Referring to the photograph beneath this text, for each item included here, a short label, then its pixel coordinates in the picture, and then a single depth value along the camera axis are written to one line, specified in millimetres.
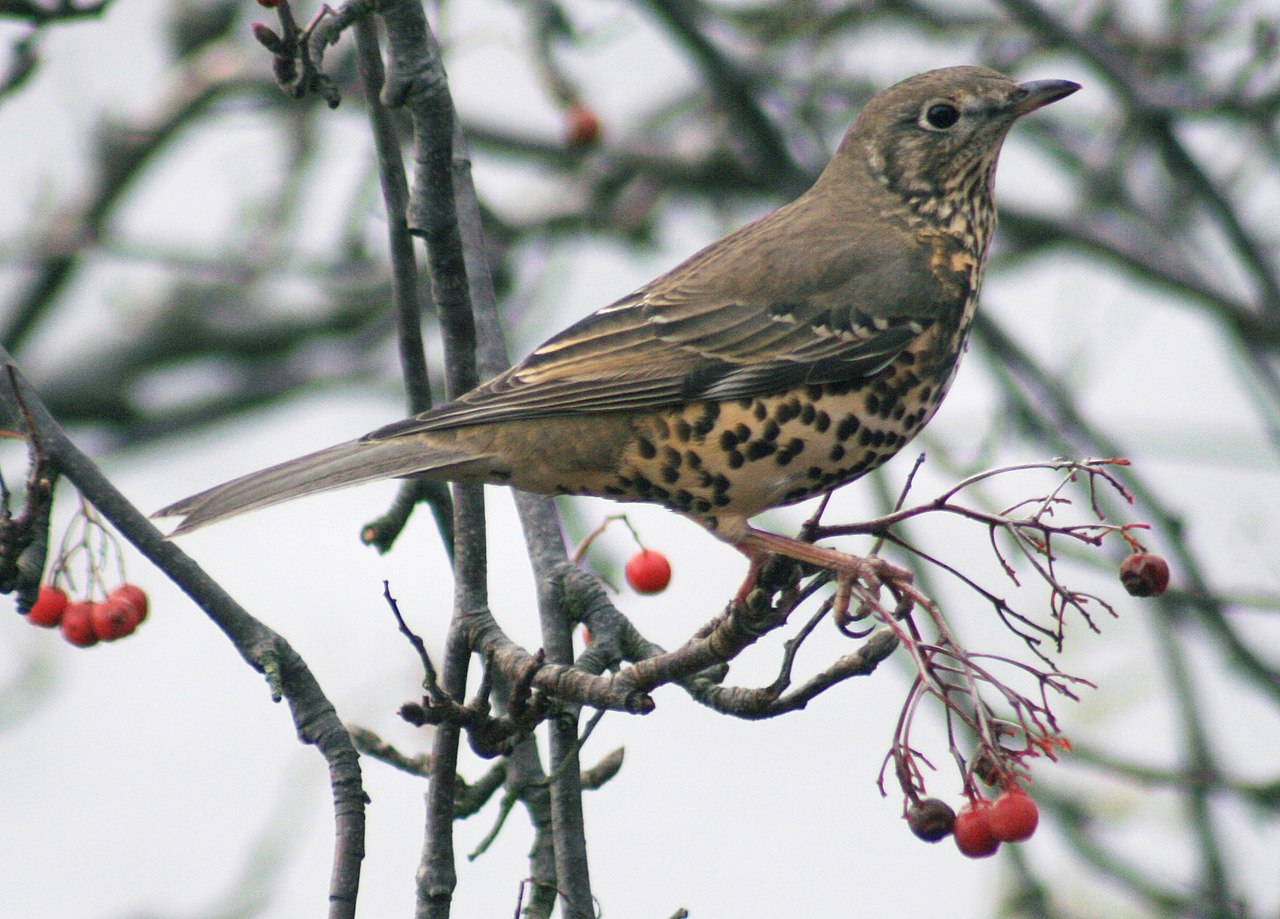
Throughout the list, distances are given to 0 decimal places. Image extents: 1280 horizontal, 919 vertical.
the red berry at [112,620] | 6816
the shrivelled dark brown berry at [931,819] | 5168
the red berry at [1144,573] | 5539
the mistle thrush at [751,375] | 7465
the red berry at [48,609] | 6875
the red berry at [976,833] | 5258
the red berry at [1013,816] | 5180
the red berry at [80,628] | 6820
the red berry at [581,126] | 11687
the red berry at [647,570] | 7941
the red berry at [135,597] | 6945
